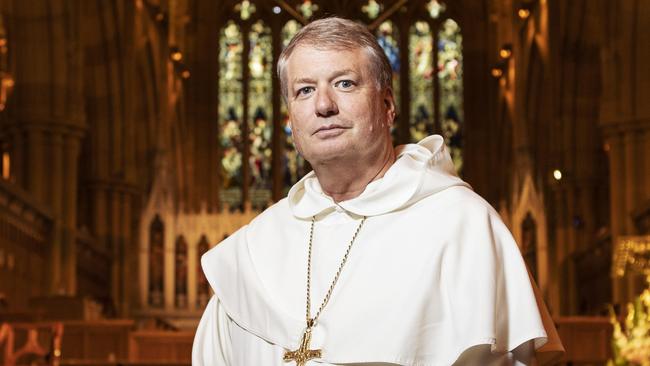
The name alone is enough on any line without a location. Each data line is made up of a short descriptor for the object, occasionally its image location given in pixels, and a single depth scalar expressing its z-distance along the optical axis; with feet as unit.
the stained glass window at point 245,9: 101.09
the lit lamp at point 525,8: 80.98
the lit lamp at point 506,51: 86.02
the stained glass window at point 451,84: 97.76
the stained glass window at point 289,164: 97.14
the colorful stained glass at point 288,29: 100.63
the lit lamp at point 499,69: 90.63
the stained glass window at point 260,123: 97.96
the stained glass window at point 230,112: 98.27
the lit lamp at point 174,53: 88.69
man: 7.91
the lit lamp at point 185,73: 93.34
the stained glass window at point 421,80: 97.96
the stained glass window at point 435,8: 100.63
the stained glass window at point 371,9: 101.04
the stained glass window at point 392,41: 99.45
